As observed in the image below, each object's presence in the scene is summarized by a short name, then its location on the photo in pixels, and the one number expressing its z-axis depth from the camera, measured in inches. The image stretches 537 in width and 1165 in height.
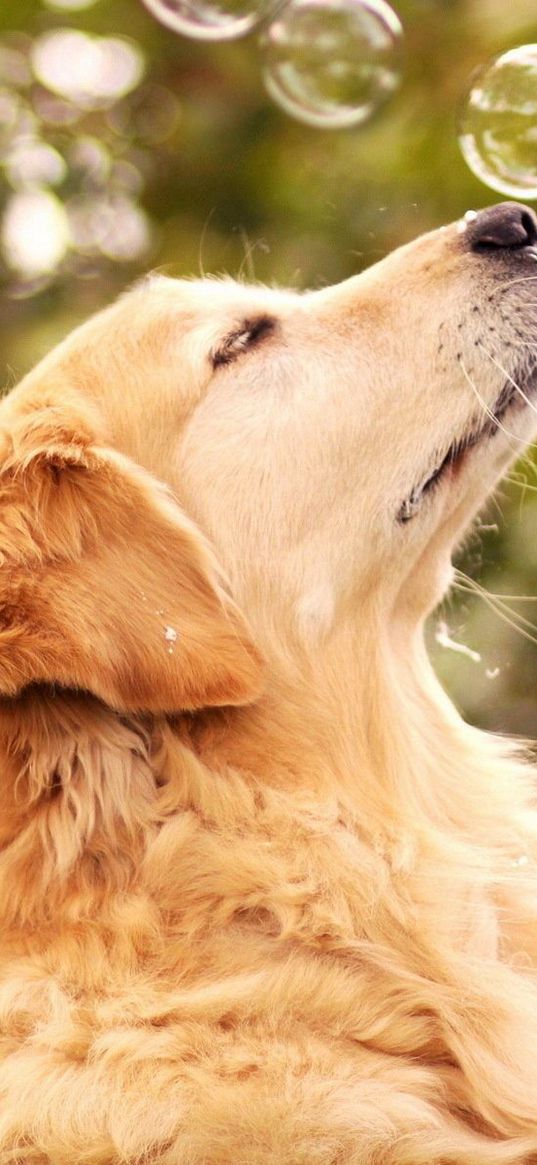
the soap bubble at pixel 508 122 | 233.9
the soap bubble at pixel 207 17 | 247.1
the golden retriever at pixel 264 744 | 161.3
